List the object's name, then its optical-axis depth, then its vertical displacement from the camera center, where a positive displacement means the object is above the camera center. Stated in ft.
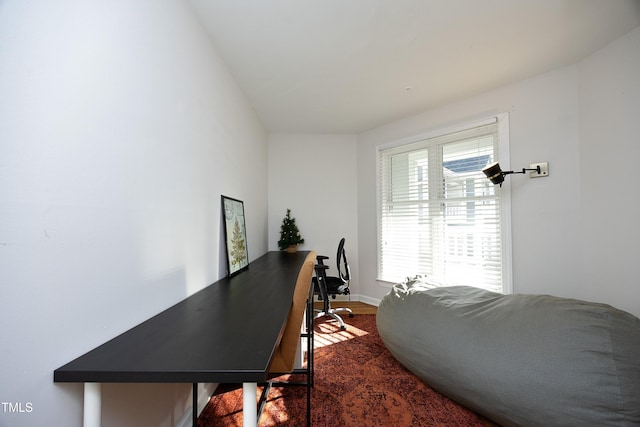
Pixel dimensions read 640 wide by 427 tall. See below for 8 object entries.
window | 9.29 +0.31
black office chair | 9.48 -2.69
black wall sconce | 8.18 +1.49
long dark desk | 2.30 -1.37
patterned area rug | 5.20 -4.06
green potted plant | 12.23 -0.85
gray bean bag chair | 3.99 -2.51
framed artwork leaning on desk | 6.64 -0.44
